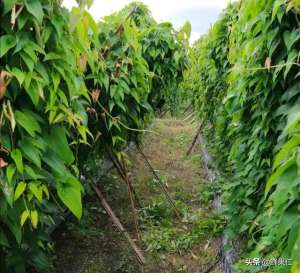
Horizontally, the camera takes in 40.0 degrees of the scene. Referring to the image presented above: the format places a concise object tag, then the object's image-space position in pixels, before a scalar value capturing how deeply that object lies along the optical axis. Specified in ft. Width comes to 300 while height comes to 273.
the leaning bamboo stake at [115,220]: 9.18
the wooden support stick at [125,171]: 10.52
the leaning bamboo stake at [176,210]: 14.78
